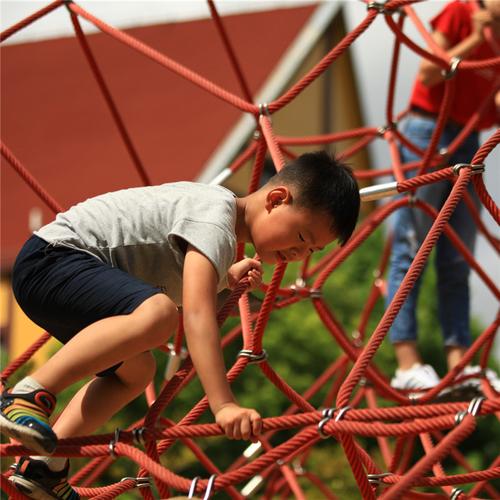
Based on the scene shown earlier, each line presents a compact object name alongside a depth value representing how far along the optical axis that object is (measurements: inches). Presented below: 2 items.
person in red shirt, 438.7
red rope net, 368.3
